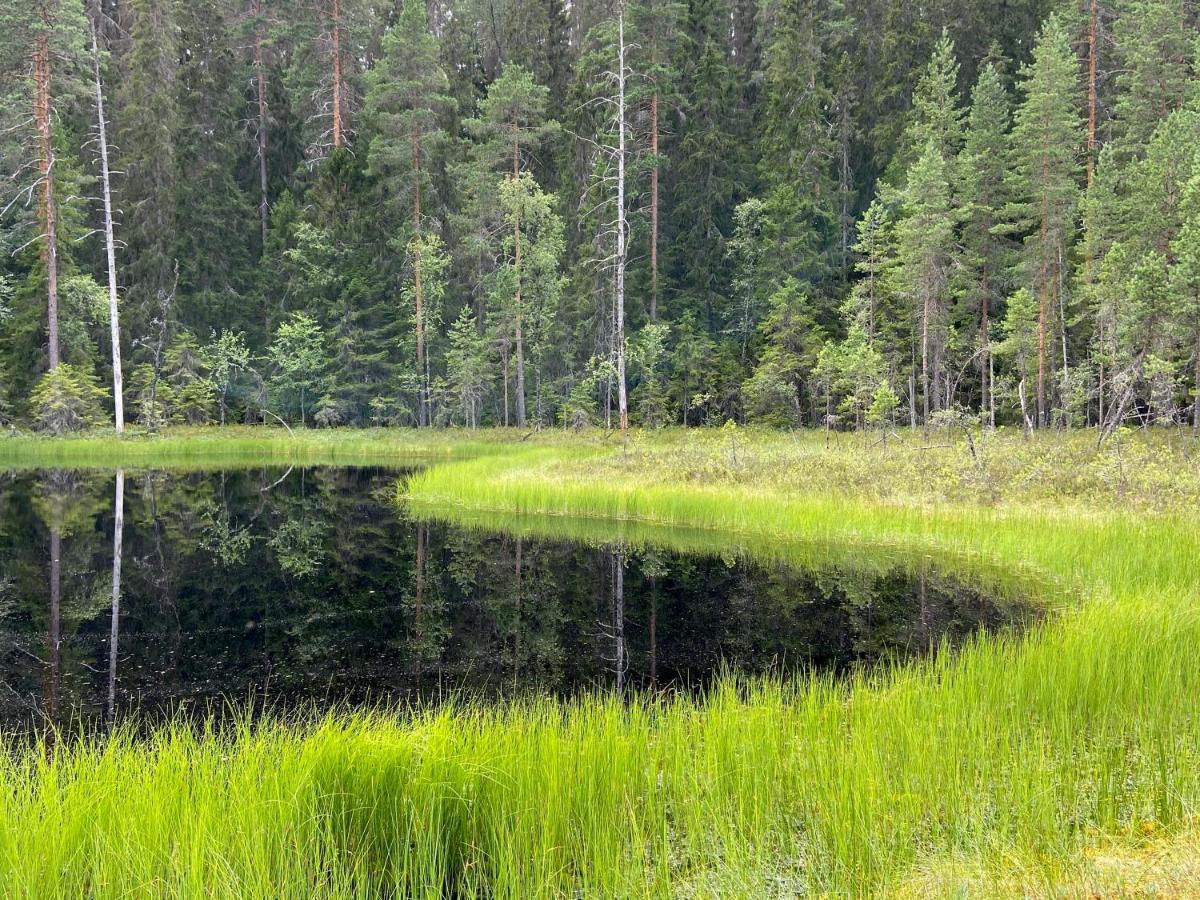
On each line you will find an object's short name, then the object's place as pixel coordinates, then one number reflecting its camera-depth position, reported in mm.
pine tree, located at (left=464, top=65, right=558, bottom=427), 40500
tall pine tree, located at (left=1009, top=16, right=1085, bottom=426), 32844
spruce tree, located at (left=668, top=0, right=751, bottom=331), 44812
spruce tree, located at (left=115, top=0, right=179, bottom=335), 42438
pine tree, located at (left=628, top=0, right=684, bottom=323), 40625
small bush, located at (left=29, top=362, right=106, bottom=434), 33625
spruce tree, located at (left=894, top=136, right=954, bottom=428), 34500
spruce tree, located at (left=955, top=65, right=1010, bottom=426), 37625
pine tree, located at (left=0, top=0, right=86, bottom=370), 33875
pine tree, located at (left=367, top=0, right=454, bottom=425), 41809
